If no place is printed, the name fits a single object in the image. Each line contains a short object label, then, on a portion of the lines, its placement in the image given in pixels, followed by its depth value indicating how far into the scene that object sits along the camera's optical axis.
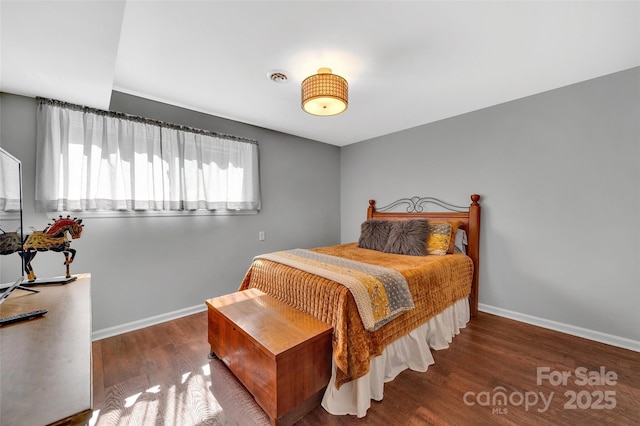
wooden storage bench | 1.37
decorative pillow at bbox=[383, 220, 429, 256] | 2.73
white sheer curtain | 2.15
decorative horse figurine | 1.60
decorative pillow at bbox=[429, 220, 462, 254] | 2.79
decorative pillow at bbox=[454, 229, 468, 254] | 2.92
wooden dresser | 0.61
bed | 1.52
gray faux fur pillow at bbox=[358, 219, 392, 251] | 3.07
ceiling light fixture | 1.83
